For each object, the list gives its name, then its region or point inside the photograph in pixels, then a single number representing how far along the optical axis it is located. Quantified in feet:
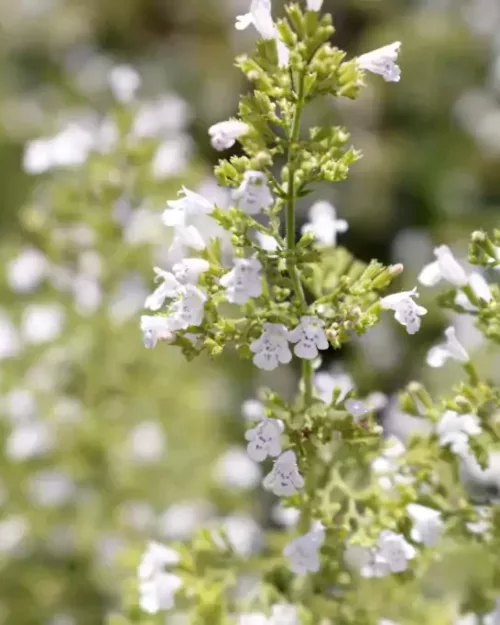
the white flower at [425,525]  1.30
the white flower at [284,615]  1.31
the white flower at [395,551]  1.28
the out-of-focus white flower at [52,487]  1.93
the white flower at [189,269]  1.22
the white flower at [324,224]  1.34
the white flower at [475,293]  1.30
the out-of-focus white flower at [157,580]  1.34
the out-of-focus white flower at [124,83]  1.62
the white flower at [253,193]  1.17
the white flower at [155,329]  1.23
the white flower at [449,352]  1.31
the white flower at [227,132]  1.20
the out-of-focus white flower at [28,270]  1.78
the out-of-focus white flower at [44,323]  1.99
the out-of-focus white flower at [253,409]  1.38
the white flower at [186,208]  1.24
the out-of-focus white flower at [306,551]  1.27
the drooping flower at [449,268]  1.30
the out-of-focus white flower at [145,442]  2.03
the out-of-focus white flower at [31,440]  1.87
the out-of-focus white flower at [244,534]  1.44
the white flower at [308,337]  1.20
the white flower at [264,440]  1.22
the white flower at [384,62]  1.22
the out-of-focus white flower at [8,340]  2.11
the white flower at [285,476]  1.22
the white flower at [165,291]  1.24
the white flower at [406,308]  1.22
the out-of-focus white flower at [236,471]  2.14
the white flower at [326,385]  1.35
